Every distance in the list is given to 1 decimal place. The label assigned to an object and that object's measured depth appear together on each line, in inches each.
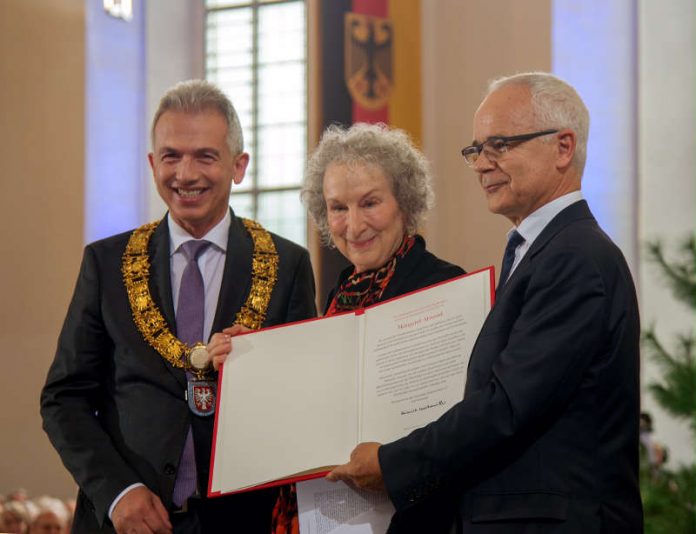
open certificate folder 246.8
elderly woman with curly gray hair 283.1
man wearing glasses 212.7
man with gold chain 269.3
